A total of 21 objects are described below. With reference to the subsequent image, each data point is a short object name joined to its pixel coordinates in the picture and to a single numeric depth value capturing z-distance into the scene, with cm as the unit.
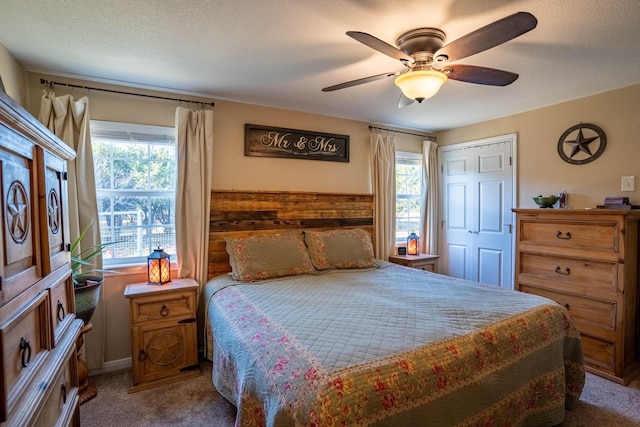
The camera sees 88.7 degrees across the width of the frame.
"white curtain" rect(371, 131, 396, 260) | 390
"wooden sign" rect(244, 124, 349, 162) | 326
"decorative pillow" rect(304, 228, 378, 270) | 305
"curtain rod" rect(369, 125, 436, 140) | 398
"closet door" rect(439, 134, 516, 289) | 372
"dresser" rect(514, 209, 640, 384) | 246
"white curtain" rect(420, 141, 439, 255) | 432
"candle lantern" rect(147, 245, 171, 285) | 262
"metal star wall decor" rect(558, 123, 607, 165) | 297
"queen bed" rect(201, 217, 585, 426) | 122
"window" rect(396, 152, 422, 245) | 434
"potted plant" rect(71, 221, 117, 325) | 214
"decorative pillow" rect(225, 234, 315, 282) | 268
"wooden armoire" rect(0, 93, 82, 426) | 87
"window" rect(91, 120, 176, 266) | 271
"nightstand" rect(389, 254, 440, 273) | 374
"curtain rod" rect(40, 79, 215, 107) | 245
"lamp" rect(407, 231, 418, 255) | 402
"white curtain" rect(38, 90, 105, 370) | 242
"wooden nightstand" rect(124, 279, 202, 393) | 238
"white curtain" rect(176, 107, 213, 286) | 284
